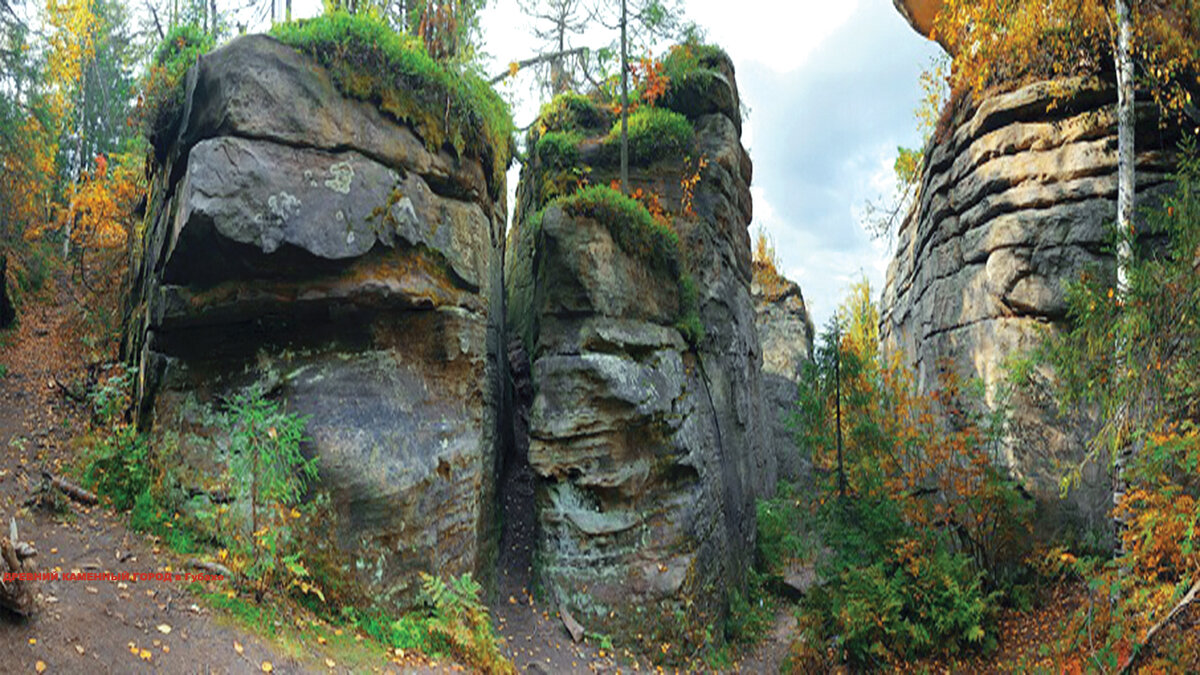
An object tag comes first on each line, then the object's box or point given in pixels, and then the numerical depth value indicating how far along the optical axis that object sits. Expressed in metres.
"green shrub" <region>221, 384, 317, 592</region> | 6.13
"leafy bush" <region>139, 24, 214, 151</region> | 9.05
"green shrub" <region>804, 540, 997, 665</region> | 9.40
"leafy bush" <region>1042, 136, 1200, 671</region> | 6.33
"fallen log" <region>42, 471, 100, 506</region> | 7.12
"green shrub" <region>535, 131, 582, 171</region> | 15.02
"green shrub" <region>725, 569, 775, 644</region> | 11.57
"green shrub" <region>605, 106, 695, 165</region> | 14.91
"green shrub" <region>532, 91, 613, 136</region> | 16.20
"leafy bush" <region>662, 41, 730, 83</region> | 15.61
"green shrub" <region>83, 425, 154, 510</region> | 7.61
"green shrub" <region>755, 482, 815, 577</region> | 15.09
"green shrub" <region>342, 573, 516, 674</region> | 7.15
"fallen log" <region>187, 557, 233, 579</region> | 6.23
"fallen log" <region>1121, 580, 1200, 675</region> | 5.38
